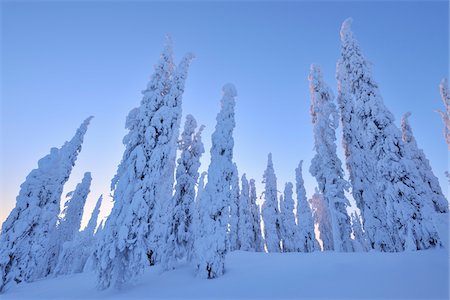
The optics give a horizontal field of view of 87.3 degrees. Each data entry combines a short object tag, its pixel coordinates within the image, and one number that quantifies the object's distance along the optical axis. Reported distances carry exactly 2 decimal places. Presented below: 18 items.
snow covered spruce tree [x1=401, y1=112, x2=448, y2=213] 20.33
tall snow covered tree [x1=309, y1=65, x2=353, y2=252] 18.08
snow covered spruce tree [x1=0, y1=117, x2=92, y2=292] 14.31
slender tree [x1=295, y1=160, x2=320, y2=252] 32.62
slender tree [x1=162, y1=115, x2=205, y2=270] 16.22
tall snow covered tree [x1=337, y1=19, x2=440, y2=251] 11.64
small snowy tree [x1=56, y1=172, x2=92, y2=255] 30.47
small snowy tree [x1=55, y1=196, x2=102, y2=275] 28.42
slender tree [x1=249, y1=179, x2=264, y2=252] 39.70
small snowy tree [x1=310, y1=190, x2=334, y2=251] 35.16
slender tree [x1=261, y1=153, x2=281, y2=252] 35.91
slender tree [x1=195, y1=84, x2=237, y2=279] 12.63
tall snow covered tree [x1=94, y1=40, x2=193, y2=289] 11.71
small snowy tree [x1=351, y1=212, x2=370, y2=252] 45.55
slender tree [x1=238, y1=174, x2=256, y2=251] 37.16
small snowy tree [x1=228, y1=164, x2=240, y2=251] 34.56
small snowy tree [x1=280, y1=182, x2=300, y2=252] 37.06
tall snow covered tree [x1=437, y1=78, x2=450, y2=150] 20.89
